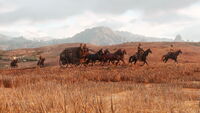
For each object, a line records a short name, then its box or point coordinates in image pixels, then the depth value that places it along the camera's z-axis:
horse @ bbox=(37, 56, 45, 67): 35.09
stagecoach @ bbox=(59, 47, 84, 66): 28.36
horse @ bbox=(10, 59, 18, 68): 38.09
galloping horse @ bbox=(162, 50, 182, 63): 29.74
